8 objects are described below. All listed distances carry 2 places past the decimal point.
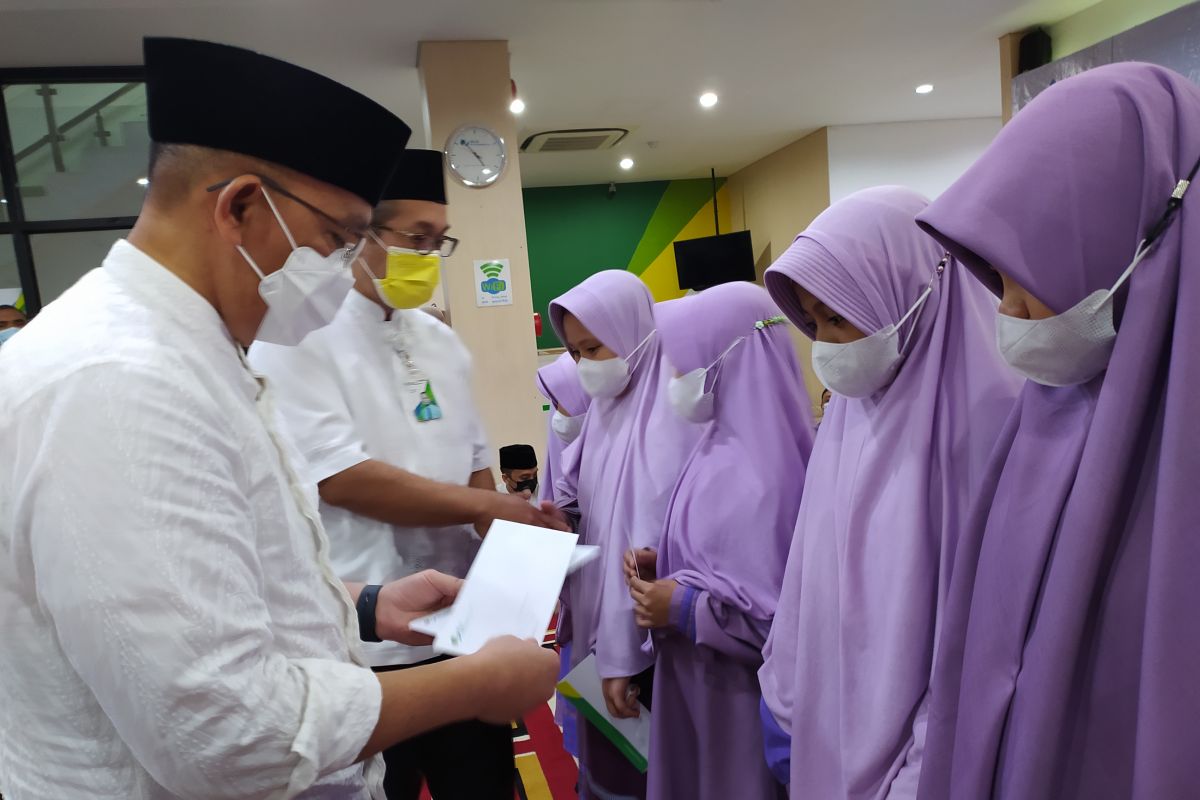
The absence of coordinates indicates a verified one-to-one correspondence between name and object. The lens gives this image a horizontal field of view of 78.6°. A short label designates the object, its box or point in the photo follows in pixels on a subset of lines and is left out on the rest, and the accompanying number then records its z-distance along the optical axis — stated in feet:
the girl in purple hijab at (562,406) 8.82
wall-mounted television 26.48
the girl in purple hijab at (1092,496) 2.55
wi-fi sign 14.90
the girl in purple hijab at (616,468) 5.89
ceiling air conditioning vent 22.80
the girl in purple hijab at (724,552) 5.12
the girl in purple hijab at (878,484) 3.74
